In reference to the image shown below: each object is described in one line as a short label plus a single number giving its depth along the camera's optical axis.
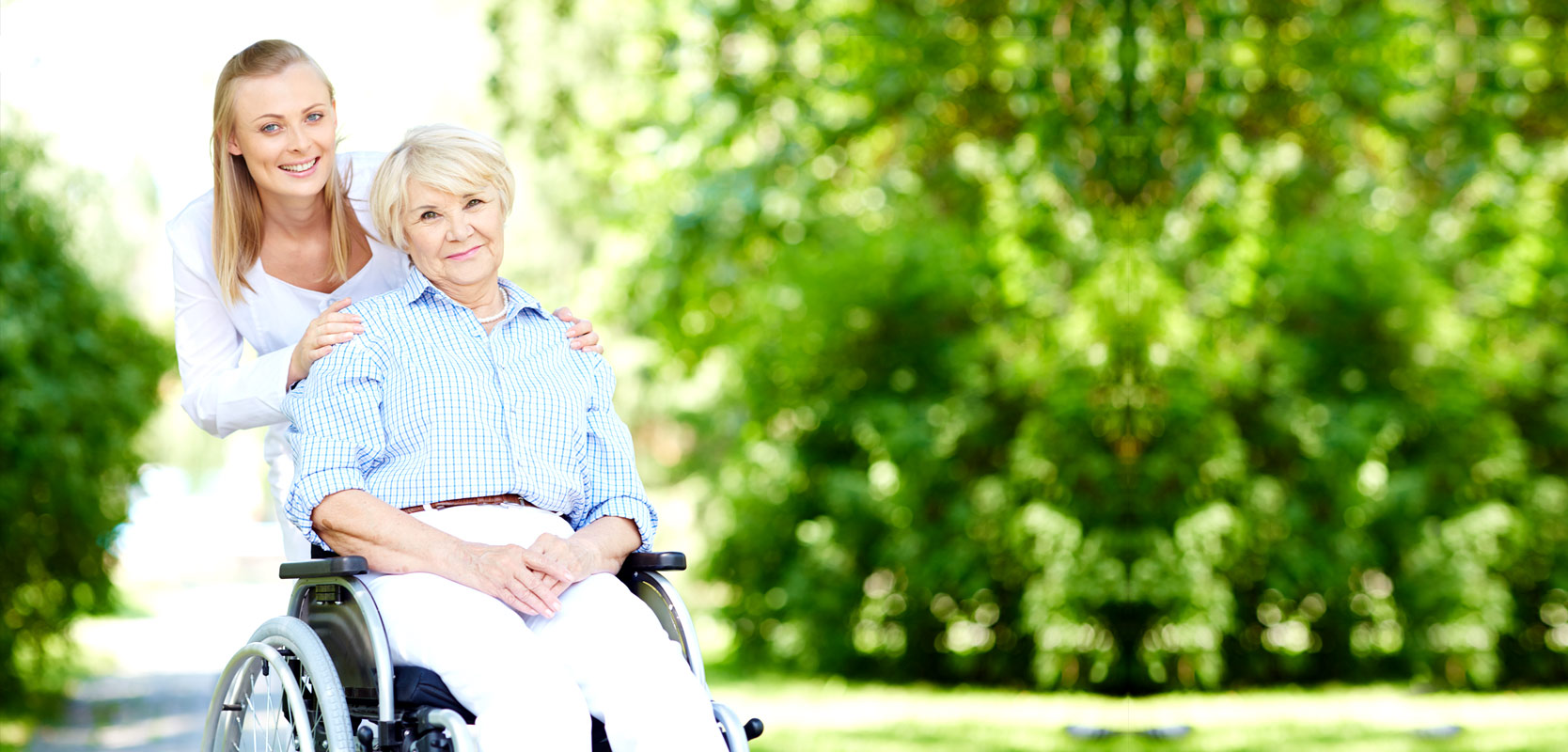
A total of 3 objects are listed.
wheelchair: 3.97
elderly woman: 4.11
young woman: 4.85
